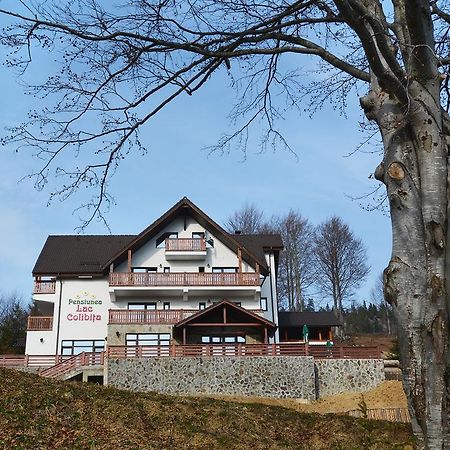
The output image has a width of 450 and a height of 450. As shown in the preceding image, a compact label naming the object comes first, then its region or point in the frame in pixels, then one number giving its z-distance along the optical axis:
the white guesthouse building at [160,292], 29.73
